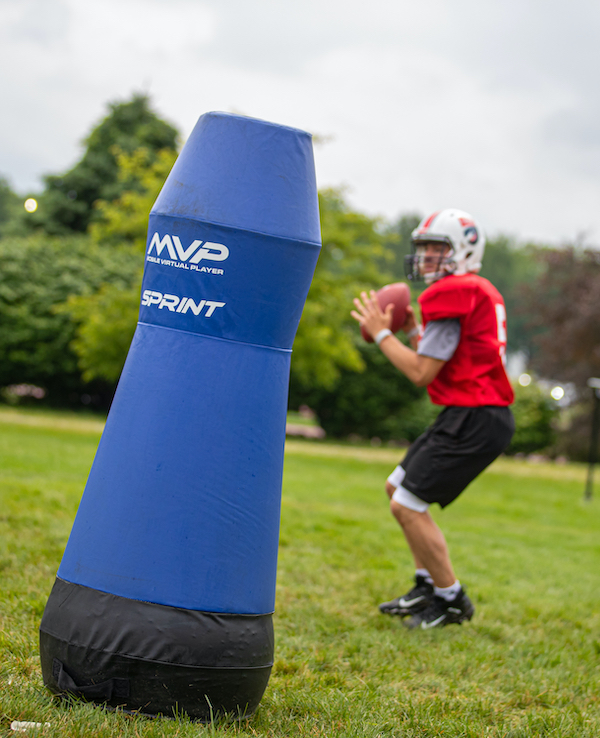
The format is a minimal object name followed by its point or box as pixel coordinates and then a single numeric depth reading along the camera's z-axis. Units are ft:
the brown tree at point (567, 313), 62.90
